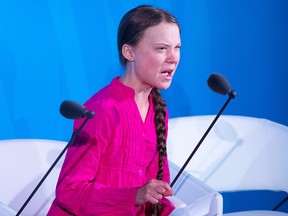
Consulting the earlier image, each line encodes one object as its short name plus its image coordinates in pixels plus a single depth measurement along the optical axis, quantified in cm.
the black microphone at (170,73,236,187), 501
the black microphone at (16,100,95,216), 482
